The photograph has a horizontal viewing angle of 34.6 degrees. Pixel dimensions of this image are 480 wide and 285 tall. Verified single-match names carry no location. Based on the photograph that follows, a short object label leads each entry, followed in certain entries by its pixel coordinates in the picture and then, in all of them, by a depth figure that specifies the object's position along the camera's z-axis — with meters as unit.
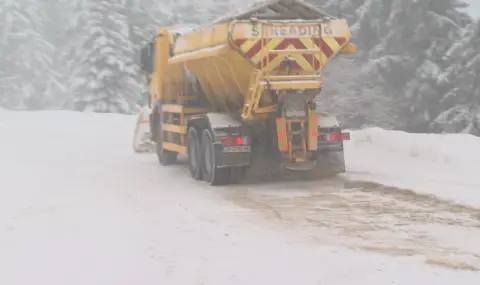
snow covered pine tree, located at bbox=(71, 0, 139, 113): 45.28
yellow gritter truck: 11.98
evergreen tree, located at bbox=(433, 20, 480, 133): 26.48
